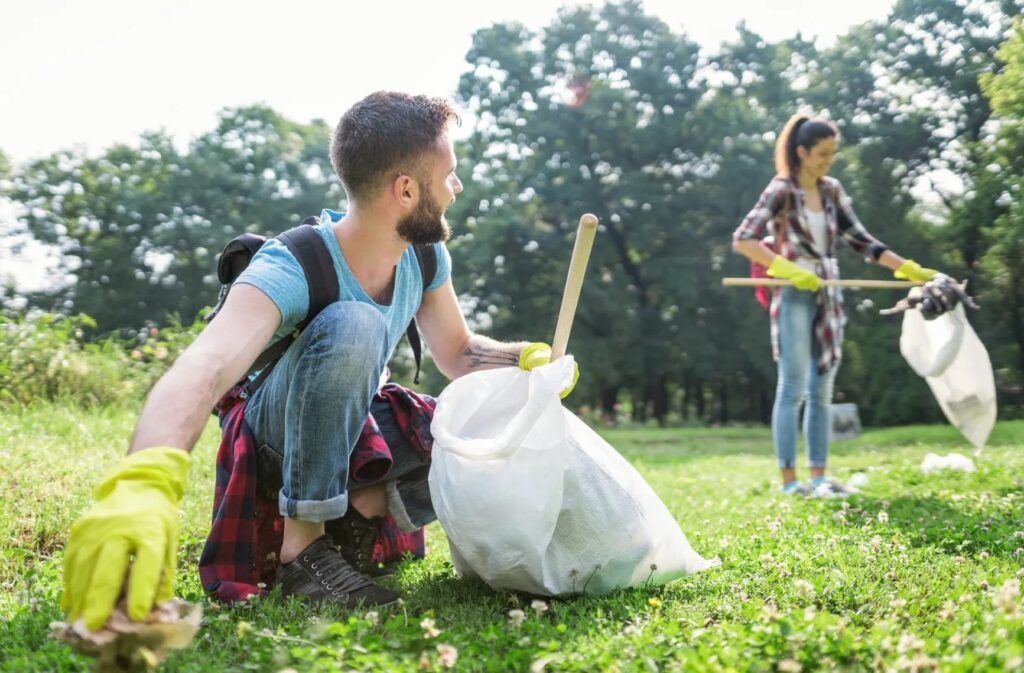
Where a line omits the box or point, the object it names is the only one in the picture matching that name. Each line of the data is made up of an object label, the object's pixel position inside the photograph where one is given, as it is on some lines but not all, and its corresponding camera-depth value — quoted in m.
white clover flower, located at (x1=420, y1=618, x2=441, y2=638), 1.79
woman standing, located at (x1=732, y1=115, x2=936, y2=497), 4.54
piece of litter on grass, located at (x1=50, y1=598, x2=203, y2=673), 1.40
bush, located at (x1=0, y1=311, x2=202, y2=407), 6.27
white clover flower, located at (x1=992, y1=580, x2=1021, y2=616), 1.68
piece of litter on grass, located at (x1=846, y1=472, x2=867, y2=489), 4.66
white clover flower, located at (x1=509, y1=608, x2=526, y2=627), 1.93
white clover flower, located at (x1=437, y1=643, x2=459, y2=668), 1.62
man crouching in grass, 1.94
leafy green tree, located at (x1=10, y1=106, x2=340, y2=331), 26.70
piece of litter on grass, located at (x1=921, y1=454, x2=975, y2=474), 4.84
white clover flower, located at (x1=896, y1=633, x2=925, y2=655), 1.59
